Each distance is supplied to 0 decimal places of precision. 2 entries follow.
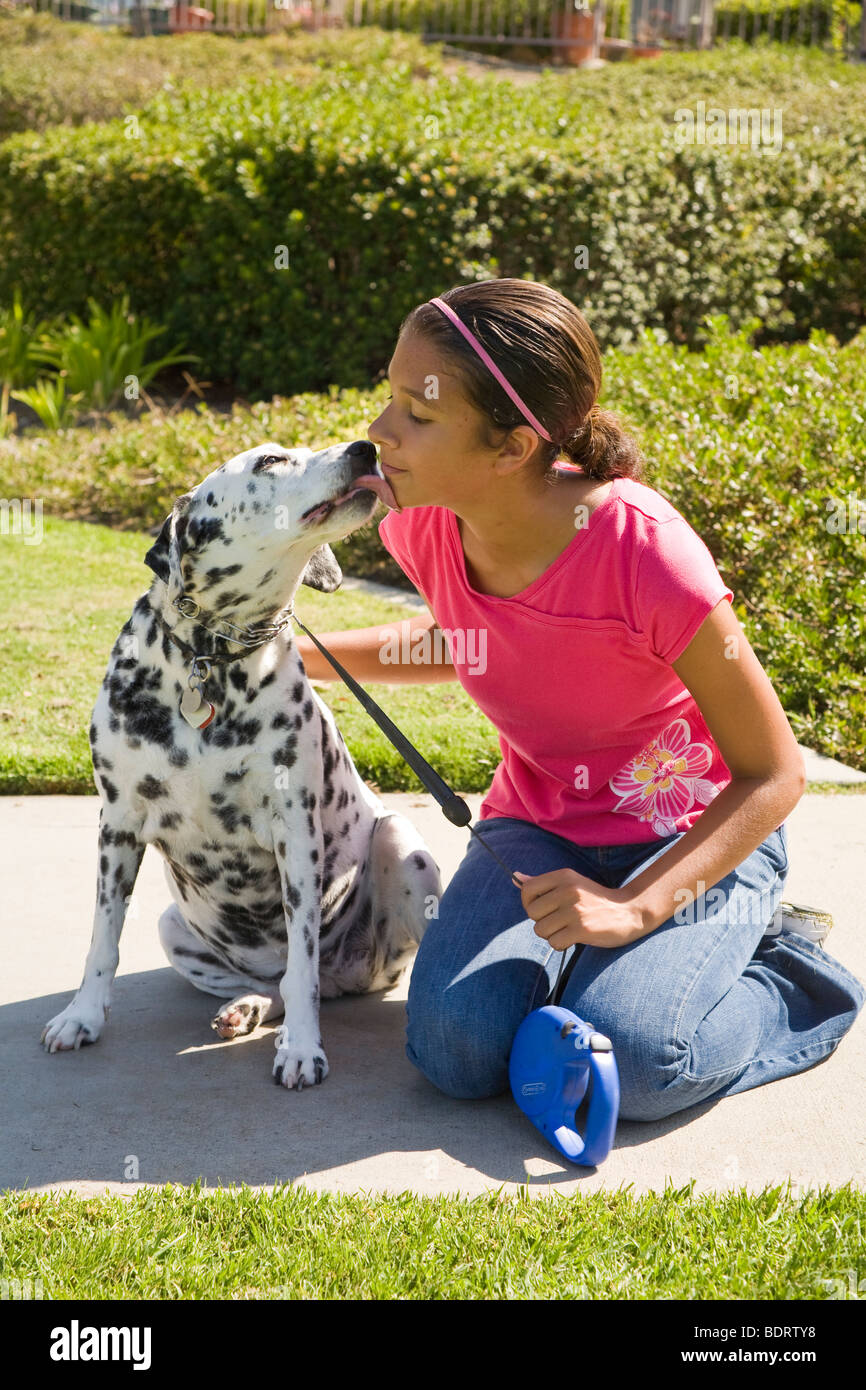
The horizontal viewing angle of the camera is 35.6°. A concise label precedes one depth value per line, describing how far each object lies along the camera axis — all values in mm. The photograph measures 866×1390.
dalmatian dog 3082
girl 2963
